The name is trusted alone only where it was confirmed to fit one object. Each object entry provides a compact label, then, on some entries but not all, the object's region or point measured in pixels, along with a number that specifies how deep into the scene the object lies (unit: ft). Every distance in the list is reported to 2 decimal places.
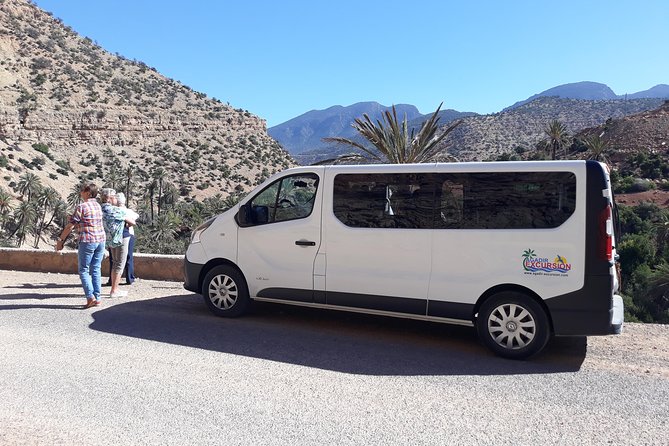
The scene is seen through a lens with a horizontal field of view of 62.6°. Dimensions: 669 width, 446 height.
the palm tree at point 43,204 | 174.60
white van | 17.67
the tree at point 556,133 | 147.95
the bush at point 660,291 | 77.25
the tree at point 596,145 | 136.74
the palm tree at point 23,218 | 164.96
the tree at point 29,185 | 174.25
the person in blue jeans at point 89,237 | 25.16
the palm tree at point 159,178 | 212.84
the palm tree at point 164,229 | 161.04
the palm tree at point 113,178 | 195.03
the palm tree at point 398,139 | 50.65
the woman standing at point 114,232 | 27.43
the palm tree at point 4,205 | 167.94
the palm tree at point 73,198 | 183.45
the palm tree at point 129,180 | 196.28
